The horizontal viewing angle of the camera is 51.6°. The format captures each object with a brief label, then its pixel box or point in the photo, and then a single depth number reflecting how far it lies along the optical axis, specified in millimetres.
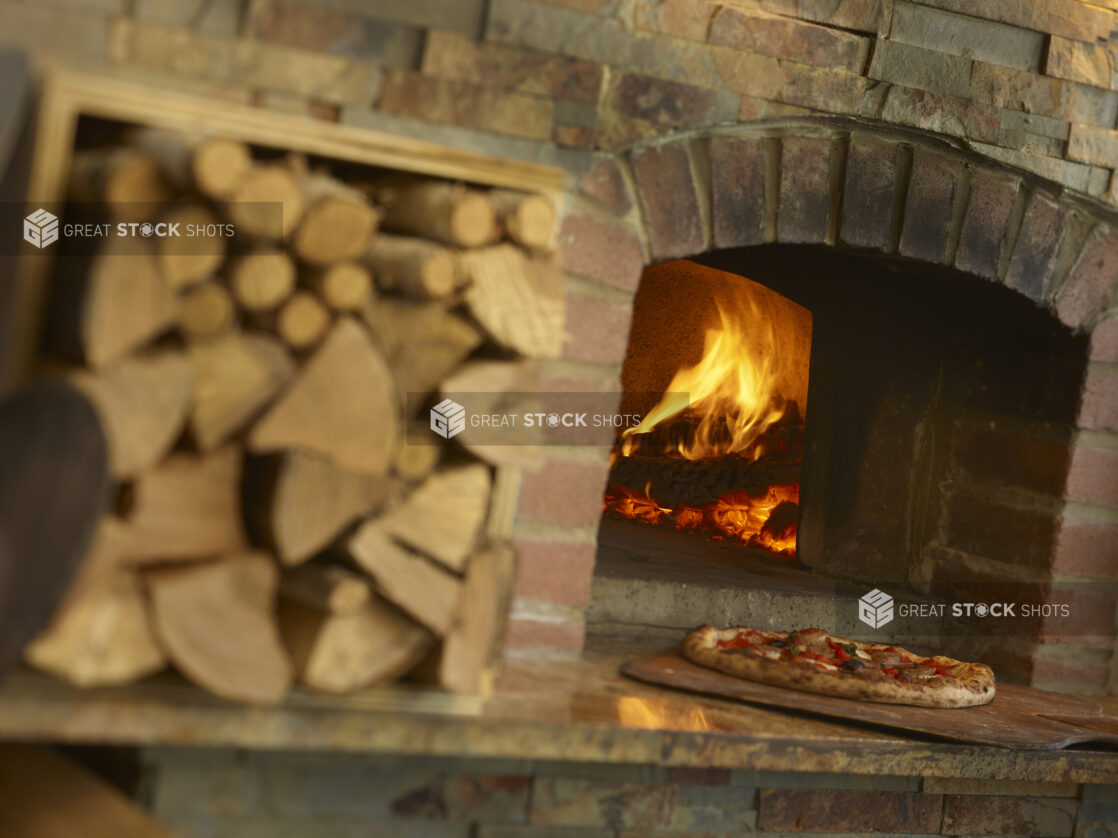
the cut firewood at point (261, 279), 1566
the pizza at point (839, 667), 2326
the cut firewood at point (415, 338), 1717
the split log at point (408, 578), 1666
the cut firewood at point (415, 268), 1663
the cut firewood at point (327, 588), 1630
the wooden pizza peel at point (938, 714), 2158
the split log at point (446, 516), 1708
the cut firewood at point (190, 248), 1505
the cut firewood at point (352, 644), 1657
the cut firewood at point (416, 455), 1736
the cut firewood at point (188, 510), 1562
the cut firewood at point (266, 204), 1545
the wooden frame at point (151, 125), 1539
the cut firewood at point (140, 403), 1487
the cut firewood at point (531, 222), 1763
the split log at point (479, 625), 1771
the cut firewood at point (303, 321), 1603
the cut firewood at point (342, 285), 1634
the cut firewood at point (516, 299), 1743
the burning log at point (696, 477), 3418
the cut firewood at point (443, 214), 1717
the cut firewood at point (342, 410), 1610
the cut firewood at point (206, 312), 1544
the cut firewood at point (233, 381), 1564
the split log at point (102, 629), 1495
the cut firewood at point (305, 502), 1605
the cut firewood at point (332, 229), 1601
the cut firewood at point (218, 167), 1518
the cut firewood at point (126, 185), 1527
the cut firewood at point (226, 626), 1562
